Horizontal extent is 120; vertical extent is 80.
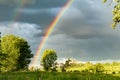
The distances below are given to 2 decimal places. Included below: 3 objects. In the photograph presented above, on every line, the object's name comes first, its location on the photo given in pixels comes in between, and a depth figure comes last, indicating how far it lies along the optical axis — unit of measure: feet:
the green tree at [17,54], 209.13
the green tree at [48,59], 251.80
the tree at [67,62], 147.80
